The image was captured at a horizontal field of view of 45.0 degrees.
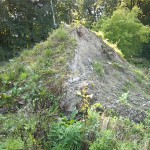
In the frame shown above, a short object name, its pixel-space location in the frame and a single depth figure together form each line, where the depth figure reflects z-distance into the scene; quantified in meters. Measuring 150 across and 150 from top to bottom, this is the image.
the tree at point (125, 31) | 12.72
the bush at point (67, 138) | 2.91
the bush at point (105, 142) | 2.75
